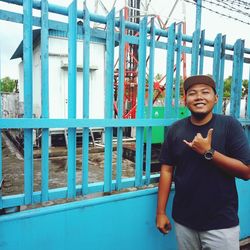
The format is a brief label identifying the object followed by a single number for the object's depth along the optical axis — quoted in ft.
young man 5.76
